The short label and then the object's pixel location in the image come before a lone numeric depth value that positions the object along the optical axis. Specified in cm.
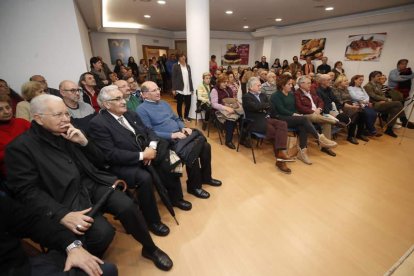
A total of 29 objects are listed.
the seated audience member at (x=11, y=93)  229
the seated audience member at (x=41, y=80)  243
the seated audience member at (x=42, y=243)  95
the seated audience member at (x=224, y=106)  337
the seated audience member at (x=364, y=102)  385
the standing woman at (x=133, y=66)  813
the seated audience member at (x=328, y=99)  357
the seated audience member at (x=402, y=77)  479
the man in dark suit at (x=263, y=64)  870
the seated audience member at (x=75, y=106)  202
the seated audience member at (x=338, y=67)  626
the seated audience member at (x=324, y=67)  681
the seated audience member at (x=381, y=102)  412
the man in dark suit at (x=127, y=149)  170
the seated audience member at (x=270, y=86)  381
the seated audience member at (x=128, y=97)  257
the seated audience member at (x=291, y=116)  303
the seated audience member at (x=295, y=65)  742
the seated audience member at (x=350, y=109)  371
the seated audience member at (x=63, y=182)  121
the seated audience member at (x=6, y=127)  163
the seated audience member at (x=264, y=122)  285
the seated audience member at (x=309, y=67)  734
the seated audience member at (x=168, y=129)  225
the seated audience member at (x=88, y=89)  266
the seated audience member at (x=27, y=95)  218
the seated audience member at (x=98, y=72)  373
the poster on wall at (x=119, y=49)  944
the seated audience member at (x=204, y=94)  395
